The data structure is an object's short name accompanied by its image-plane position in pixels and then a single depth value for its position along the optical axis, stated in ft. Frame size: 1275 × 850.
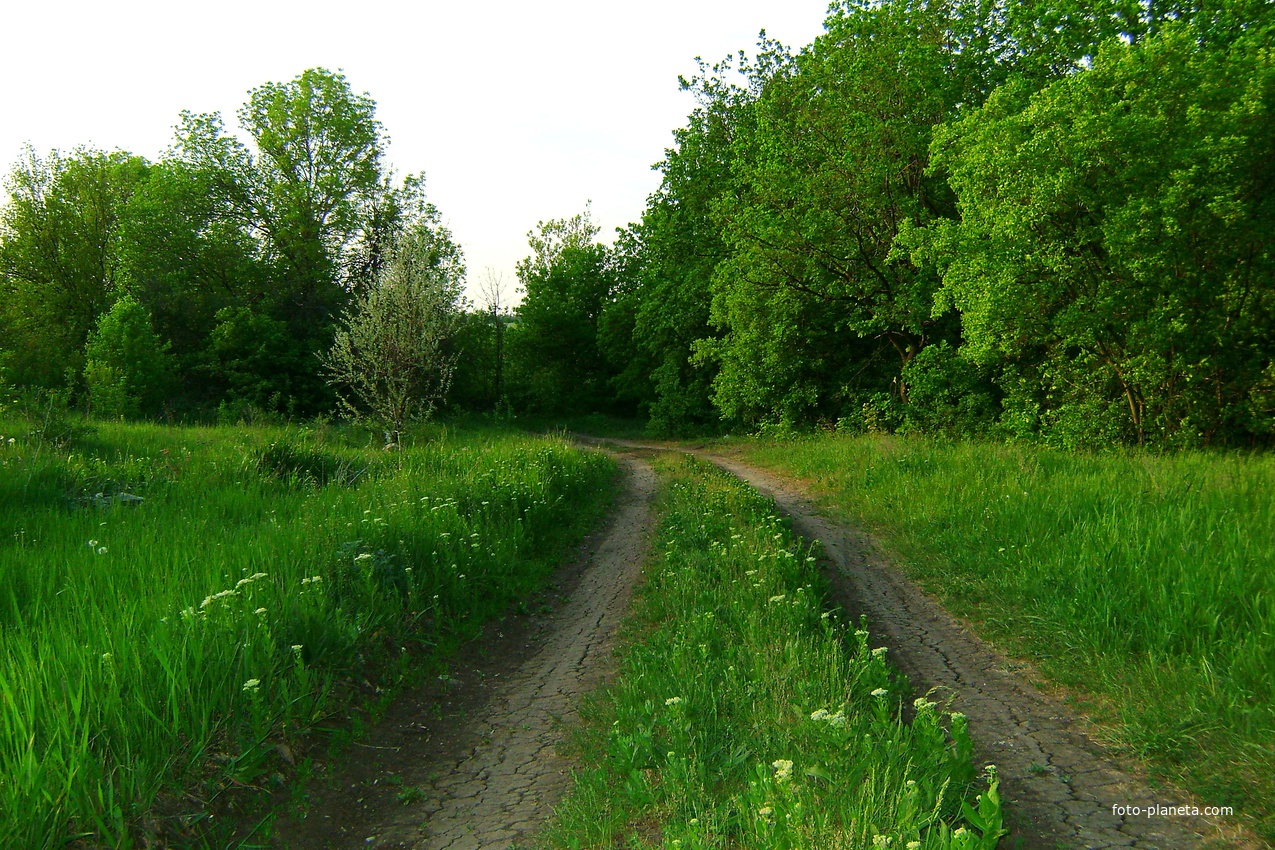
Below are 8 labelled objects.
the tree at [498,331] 147.84
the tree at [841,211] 59.93
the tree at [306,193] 101.55
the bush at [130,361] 67.51
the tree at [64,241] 102.58
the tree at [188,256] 90.99
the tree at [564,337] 150.71
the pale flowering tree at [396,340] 52.95
